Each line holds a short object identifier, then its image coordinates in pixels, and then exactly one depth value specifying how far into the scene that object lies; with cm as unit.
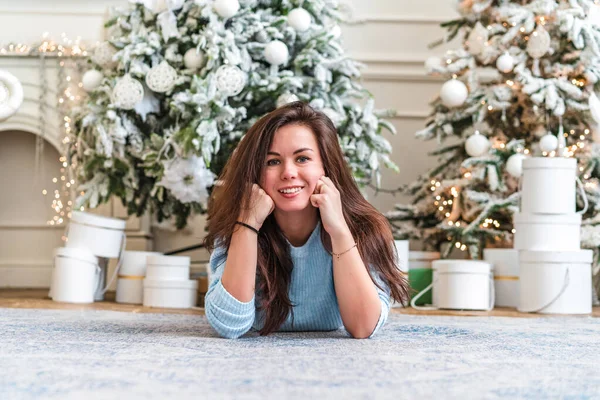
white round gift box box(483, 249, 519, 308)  310
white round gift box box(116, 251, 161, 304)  310
